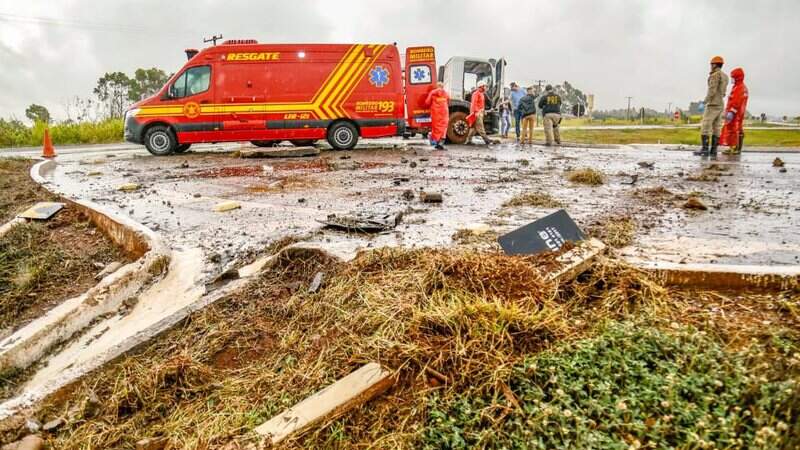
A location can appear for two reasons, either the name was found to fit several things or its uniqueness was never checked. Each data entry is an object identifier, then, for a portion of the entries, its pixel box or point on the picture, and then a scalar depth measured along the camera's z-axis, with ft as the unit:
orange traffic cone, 42.59
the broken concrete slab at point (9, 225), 17.08
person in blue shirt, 61.40
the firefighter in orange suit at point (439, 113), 45.47
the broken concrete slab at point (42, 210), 18.62
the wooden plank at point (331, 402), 6.60
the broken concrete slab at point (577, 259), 9.06
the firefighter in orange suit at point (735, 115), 37.42
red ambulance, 39.50
